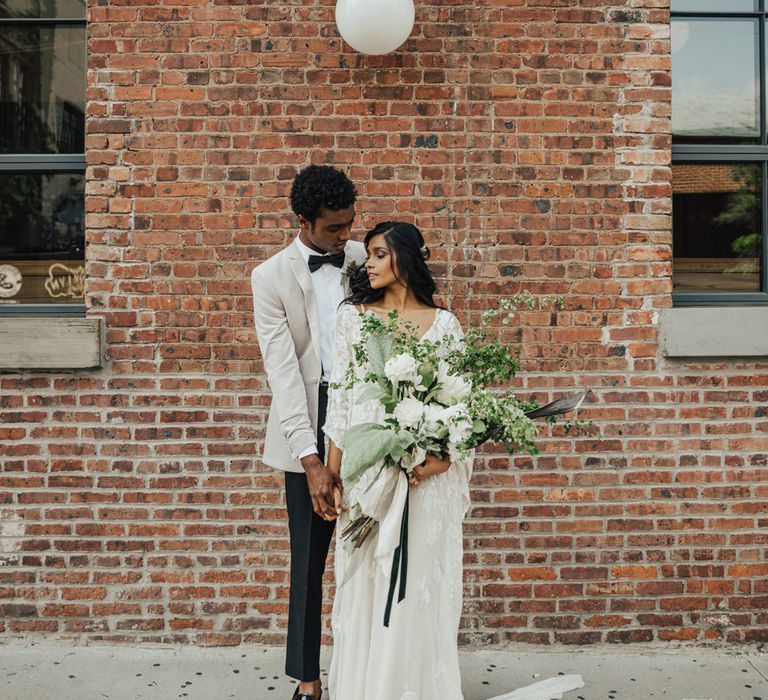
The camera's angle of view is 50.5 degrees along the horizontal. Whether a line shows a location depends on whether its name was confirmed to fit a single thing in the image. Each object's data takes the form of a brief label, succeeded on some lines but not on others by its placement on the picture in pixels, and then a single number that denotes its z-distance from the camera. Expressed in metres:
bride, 2.95
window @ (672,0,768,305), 4.39
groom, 3.26
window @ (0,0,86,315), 4.35
